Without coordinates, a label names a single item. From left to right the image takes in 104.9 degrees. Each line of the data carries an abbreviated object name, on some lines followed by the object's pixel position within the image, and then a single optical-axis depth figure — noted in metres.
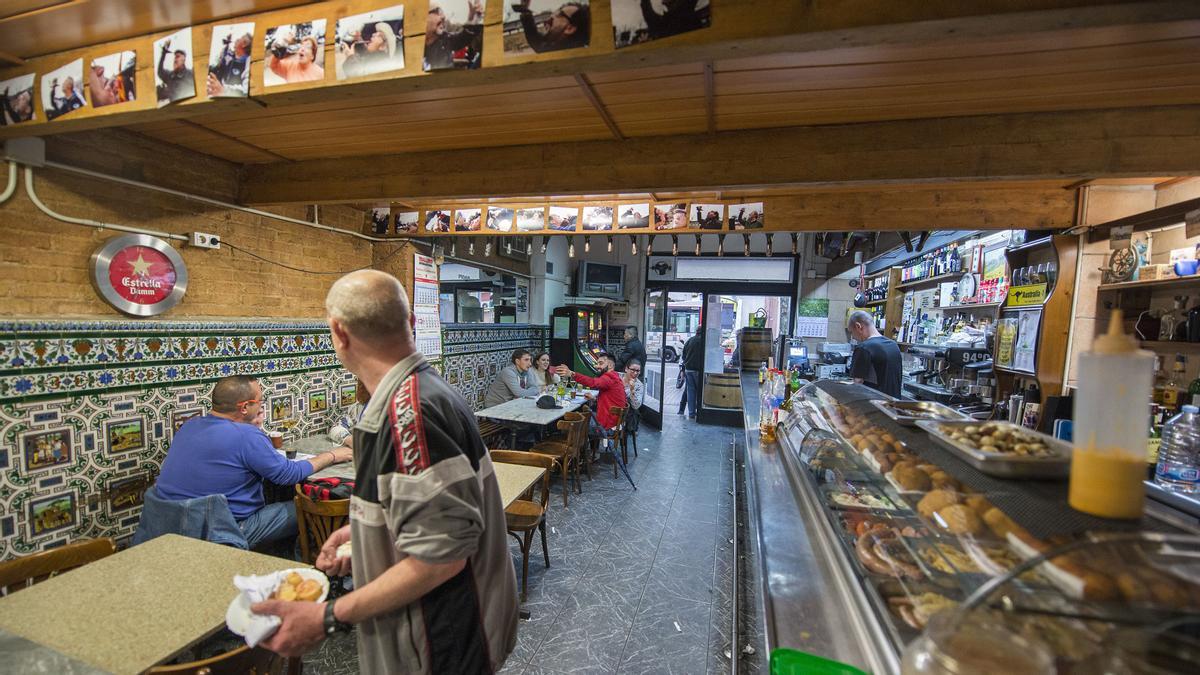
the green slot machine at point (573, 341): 8.63
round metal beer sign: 2.79
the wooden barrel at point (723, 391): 8.35
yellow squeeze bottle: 0.83
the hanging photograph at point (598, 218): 4.33
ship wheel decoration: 3.15
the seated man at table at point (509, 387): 6.29
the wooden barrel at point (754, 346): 7.59
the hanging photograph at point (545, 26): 1.50
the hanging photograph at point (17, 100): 2.18
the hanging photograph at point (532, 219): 4.42
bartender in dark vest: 4.60
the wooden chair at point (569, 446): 4.61
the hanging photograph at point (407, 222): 4.70
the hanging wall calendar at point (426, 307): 5.09
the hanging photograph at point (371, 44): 1.68
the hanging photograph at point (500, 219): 4.50
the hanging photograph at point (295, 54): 1.77
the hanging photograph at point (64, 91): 2.11
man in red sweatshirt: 5.78
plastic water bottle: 2.38
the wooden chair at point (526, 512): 3.05
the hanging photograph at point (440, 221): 4.63
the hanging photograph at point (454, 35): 1.60
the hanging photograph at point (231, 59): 1.85
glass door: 8.19
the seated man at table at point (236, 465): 2.48
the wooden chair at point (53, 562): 1.78
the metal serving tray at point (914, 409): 2.02
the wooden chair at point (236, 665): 1.26
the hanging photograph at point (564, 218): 4.38
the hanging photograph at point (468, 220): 4.55
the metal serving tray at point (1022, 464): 1.23
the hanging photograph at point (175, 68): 1.93
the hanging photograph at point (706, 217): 4.04
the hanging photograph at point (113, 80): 2.02
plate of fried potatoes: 1.23
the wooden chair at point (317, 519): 2.33
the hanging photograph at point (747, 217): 3.94
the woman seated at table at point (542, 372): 6.84
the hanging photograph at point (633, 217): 4.24
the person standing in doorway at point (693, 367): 8.52
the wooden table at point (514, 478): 2.64
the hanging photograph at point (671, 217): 4.15
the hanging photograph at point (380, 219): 4.78
